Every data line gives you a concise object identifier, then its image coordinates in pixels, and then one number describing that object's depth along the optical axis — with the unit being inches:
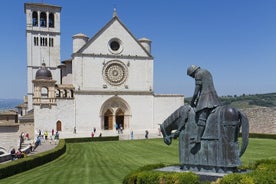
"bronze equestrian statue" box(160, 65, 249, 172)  418.3
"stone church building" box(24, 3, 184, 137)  2105.1
